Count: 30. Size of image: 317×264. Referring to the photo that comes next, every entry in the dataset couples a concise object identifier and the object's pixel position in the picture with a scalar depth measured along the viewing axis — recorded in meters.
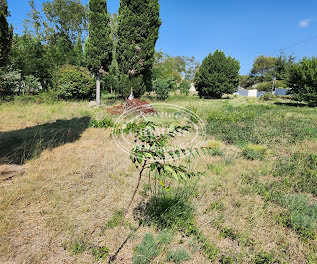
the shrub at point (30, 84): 13.20
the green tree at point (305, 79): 13.90
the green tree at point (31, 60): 12.64
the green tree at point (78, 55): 16.77
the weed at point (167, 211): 2.23
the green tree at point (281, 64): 33.97
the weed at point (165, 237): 1.97
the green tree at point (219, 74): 21.55
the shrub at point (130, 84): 13.38
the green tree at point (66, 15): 22.80
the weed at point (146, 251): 1.76
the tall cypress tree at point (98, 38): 11.12
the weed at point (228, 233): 2.10
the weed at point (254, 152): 4.31
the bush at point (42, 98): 10.91
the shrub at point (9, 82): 11.52
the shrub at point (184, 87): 25.41
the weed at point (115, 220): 2.19
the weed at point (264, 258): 1.79
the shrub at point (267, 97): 21.67
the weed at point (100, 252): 1.80
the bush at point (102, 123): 6.86
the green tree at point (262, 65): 56.50
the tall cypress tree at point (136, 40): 12.37
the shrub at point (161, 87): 17.42
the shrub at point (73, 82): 12.78
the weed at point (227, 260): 1.78
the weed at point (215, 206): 2.56
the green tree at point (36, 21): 23.05
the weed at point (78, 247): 1.85
